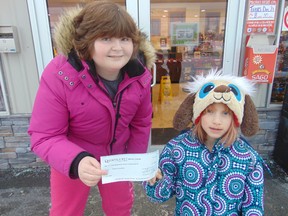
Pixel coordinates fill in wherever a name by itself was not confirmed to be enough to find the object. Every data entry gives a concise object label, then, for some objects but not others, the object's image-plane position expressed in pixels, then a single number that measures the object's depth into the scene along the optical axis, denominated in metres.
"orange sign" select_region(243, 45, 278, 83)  2.85
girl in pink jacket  1.28
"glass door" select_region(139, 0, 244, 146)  3.27
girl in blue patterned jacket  1.44
